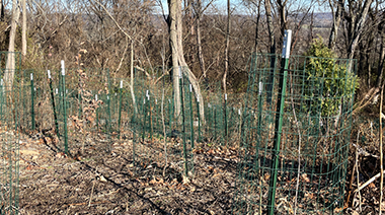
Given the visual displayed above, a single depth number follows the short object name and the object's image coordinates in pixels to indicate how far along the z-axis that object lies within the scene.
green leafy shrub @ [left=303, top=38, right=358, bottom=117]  7.21
